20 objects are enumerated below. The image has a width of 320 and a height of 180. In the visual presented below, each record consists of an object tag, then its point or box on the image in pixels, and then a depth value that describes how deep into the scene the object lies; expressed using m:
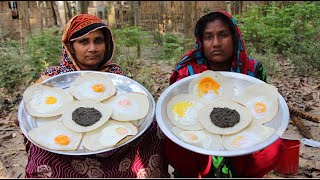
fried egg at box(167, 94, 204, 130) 1.91
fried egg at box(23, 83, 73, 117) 1.96
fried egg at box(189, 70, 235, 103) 2.04
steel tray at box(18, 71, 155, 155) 1.85
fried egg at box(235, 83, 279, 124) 1.87
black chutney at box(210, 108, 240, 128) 1.85
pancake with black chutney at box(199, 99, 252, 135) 1.82
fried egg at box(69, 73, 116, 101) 2.05
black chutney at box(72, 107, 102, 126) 1.89
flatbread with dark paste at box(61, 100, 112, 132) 1.87
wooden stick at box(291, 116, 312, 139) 3.19
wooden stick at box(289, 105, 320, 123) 3.50
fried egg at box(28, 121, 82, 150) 1.76
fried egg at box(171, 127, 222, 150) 1.75
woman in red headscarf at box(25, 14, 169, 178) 2.00
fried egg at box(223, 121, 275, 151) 1.71
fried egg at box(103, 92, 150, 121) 1.95
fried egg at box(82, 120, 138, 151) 1.77
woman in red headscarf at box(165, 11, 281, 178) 1.97
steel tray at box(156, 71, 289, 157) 1.64
